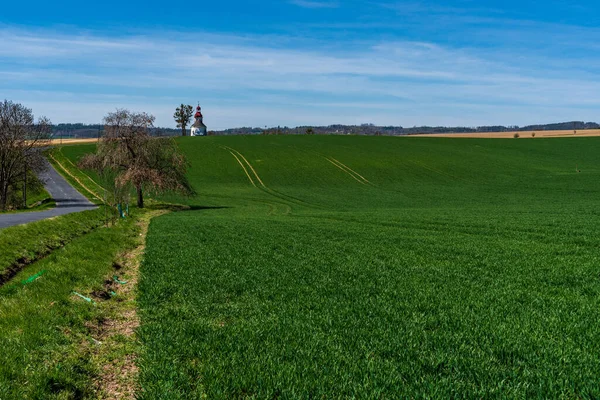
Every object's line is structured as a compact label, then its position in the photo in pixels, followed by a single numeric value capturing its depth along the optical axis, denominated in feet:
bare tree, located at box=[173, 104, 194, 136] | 606.55
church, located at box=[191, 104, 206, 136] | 612.70
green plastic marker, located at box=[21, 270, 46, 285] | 44.18
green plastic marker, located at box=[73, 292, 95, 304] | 40.83
